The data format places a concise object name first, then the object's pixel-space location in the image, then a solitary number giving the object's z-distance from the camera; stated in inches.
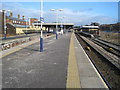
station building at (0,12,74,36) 2027.6
